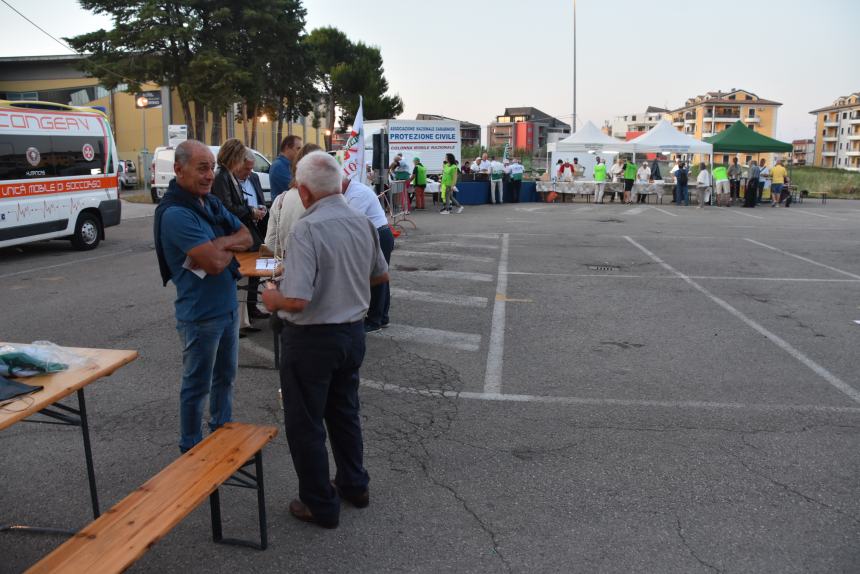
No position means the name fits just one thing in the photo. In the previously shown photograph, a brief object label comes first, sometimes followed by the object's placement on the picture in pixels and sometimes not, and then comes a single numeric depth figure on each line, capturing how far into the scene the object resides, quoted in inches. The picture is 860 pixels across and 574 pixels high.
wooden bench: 101.0
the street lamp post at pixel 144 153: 1070.4
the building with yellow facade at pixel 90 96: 1670.8
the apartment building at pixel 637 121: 6456.7
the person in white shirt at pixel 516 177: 1086.4
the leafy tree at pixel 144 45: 1224.8
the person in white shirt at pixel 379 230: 273.9
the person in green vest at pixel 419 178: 926.4
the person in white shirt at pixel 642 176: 1124.1
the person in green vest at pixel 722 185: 1061.8
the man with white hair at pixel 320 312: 131.7
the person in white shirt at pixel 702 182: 1021.8
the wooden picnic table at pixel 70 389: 112.1
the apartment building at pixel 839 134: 5078.7
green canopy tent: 1069.8
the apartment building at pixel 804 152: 6645.2
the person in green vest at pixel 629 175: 1101.7
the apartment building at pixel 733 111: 5103.3
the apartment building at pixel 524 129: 5502.0
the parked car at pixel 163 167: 925.8
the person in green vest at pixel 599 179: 1097.4
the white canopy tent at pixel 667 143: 1075.9
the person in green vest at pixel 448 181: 903.1
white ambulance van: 462.6
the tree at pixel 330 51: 2357.3
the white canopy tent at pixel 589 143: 1116.5
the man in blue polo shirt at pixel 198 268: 145.2
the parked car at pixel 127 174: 1389.0
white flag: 395.5
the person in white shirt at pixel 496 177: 1059.9
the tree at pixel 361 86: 2299.5
